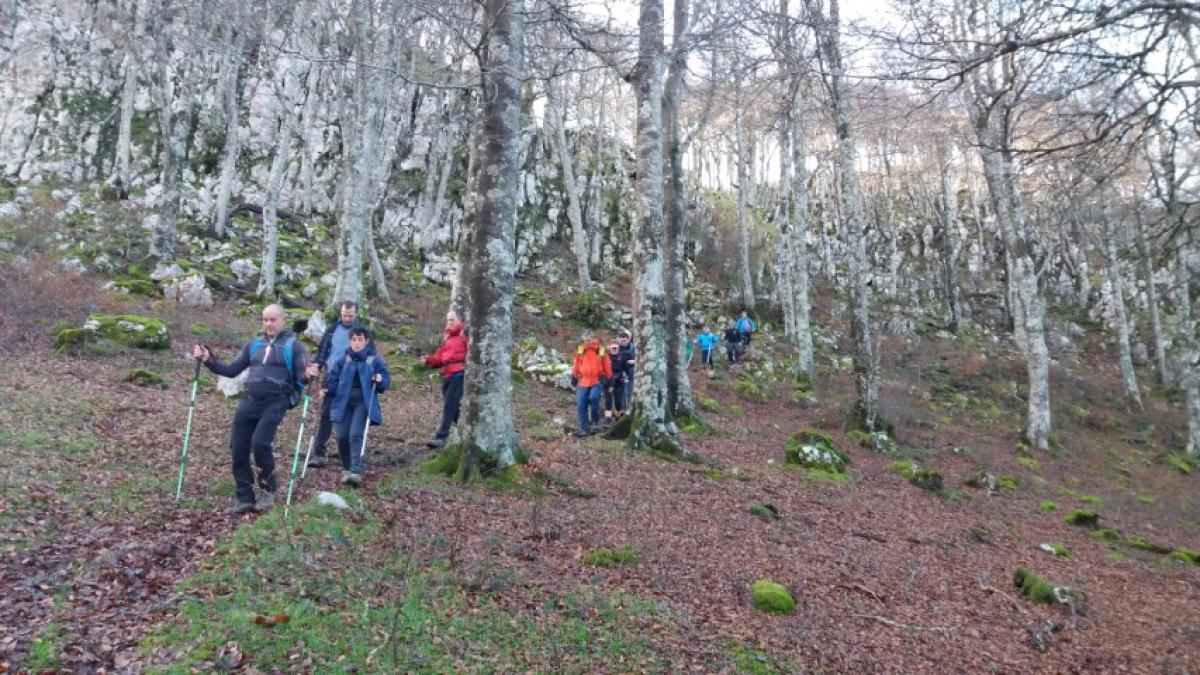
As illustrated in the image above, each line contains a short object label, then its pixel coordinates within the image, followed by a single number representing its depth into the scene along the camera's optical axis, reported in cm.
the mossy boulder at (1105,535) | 945
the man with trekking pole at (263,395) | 535
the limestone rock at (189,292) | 1609
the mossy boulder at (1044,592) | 613
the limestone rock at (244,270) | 1939
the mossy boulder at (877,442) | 1316
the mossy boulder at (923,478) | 1069
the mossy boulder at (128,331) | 1148
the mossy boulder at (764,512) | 749
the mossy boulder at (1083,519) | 1006
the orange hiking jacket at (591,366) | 1086
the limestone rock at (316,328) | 1408
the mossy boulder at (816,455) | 1072
